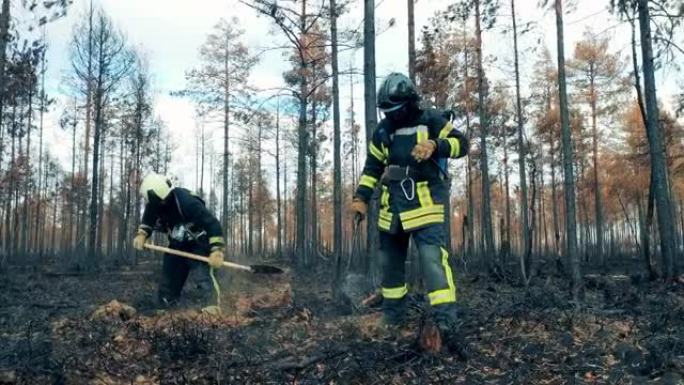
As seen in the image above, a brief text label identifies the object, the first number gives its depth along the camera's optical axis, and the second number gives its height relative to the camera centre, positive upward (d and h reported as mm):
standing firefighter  4184 +337
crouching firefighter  6656 +83
